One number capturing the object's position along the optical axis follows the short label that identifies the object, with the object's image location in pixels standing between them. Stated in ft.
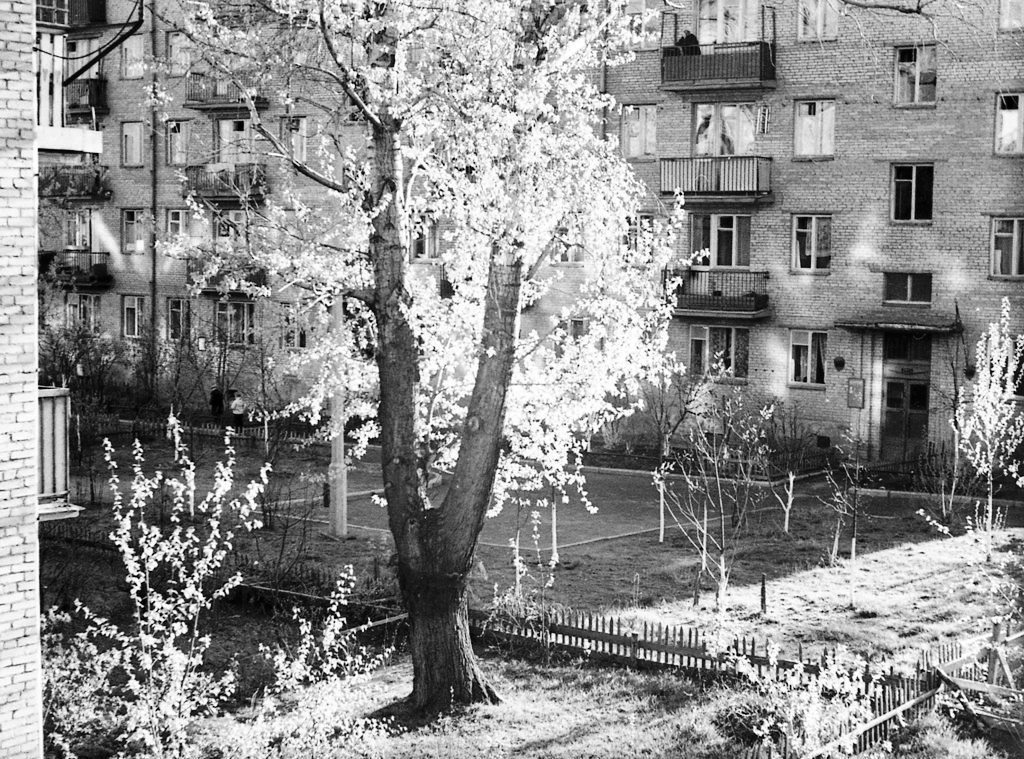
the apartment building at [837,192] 101.35
